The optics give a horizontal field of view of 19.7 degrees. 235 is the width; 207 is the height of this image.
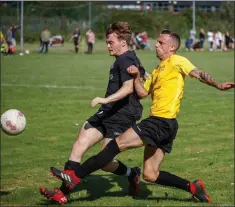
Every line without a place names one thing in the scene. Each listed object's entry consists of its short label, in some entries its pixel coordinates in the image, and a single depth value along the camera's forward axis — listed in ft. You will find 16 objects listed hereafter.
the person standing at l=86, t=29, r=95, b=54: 154.92
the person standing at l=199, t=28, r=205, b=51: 176.37
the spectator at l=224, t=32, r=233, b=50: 178.31
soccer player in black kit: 28.50
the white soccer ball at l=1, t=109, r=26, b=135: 29.40
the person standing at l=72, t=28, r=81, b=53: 157.69
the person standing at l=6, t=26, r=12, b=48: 144.13
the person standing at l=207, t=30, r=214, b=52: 180.02
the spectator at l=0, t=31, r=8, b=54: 128.47
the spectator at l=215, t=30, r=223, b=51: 179.93
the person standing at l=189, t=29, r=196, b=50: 173.84
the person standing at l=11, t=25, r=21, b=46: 145.16
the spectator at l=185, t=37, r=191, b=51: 175.52
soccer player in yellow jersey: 27.09
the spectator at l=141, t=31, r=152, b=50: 173.88
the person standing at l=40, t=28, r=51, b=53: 151.94
